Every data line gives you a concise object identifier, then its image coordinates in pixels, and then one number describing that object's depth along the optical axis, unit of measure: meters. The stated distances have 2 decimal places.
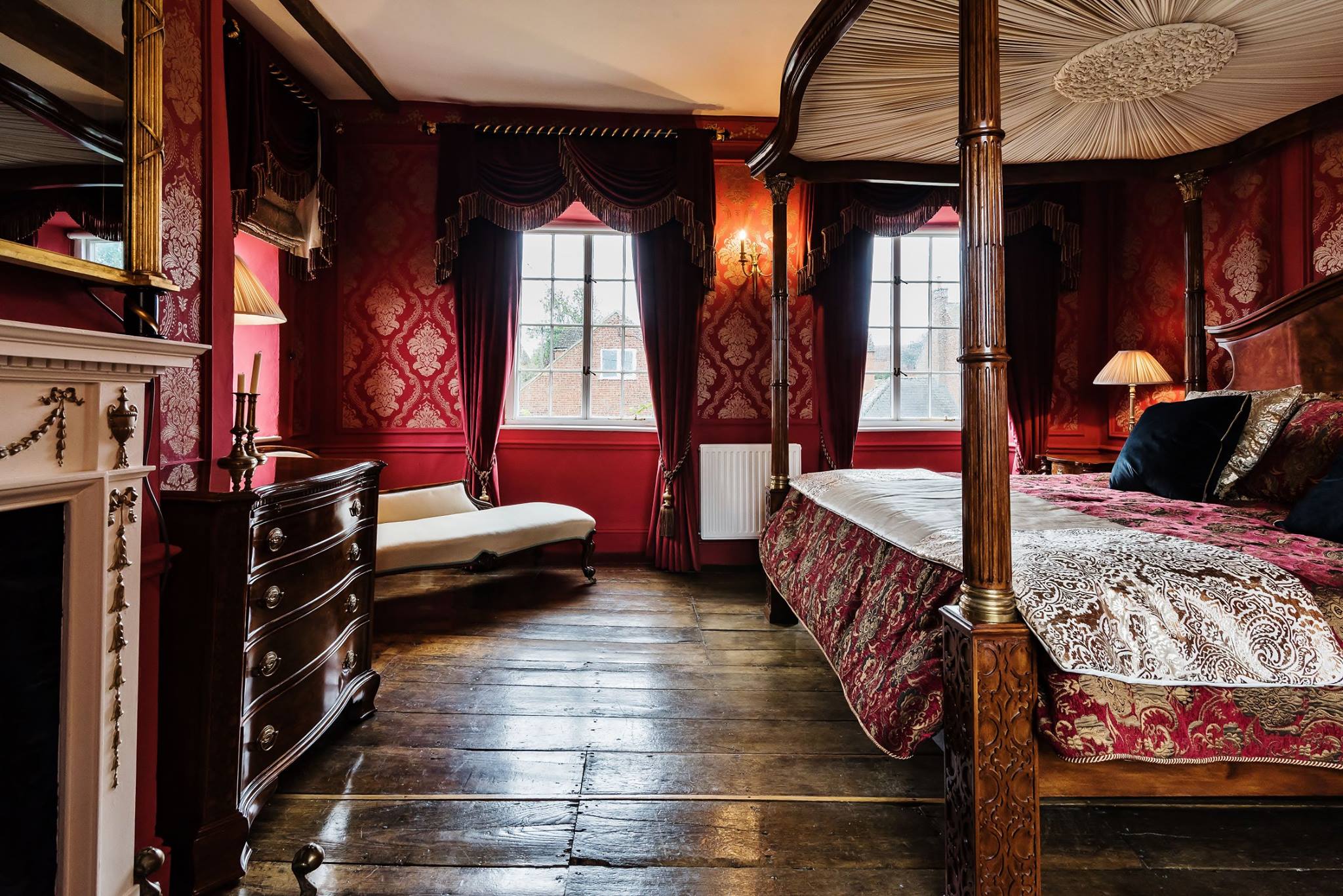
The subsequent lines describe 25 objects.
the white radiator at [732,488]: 4.43
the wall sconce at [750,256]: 4.51
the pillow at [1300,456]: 2.32
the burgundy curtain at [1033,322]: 4.59
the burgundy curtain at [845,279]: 4.41
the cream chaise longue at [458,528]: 3.42
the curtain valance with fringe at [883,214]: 4.39
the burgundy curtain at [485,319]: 4.39
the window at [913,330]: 4.88
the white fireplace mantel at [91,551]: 1.10
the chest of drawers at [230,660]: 1.47
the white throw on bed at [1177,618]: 1.27
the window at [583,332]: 4.77
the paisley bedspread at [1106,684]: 1.32
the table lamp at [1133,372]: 3.89
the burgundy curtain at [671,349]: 4.42
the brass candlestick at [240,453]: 1.58
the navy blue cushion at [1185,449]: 2.46
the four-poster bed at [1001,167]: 1.31
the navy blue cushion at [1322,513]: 1.72
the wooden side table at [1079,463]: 4.01
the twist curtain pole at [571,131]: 4.34
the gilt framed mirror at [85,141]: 1.13
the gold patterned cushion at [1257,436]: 2.44
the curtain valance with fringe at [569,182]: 4.32
